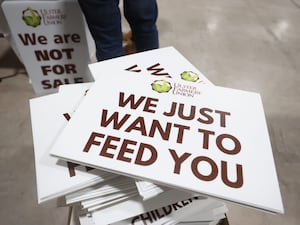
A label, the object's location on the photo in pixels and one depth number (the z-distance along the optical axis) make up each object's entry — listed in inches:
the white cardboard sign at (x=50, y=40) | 41.1
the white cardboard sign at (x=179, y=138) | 16.5
